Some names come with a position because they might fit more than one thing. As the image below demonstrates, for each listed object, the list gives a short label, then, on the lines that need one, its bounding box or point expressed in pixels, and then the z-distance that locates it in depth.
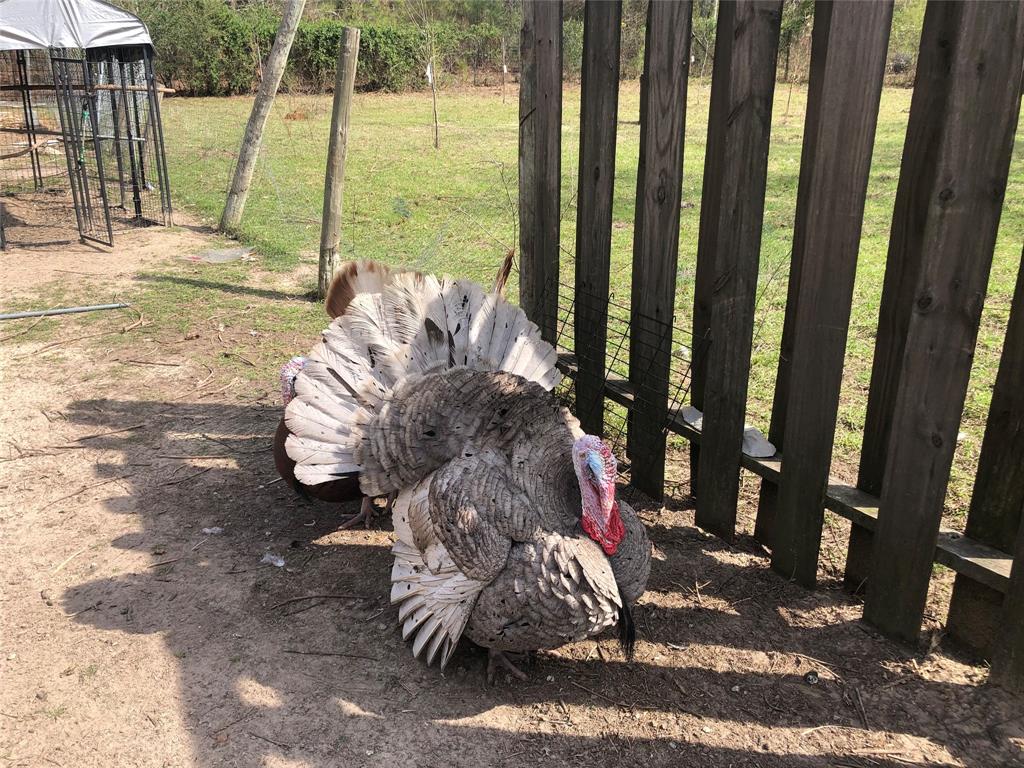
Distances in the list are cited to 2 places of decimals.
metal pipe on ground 7.02
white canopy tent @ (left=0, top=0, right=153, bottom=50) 8.68
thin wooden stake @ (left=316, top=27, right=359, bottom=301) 6.92
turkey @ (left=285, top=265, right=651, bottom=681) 3.04
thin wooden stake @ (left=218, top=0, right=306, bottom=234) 8.64
